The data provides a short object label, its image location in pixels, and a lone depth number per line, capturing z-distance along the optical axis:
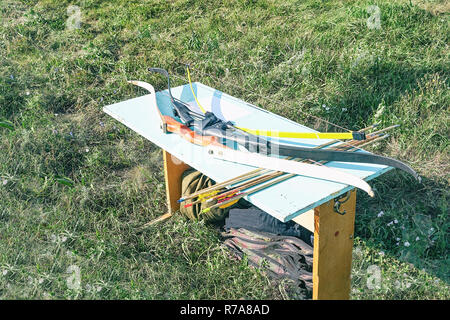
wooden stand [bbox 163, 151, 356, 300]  2.40
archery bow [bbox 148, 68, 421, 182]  2.46
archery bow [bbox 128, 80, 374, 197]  2.28
